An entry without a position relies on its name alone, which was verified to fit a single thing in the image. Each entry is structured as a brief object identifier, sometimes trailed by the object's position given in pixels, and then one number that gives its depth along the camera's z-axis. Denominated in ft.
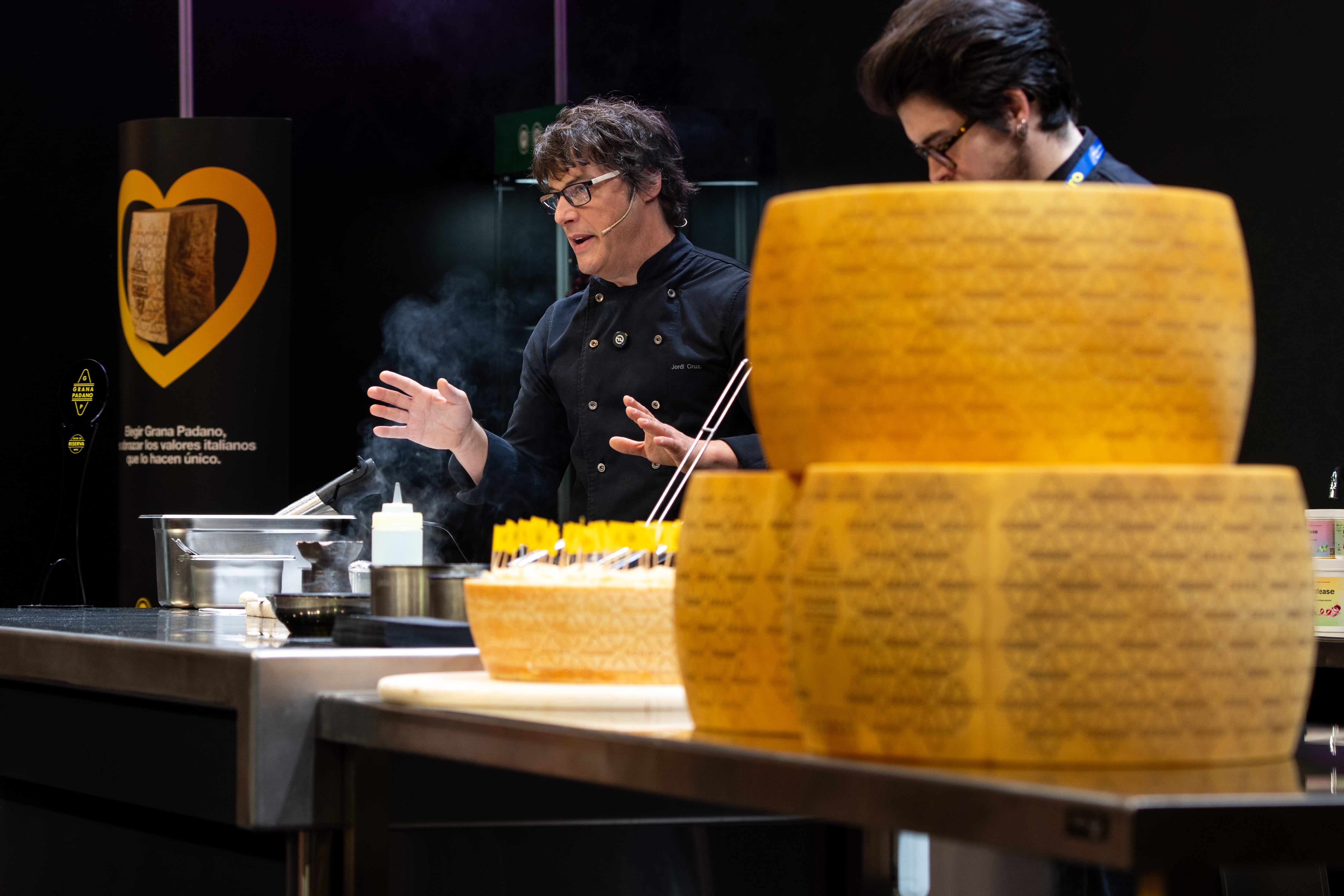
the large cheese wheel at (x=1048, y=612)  10.23
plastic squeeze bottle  14.70
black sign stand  52.25
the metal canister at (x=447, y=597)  13.79
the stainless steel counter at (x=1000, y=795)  9.64
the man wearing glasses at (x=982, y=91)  16.89
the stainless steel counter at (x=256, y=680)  12.36
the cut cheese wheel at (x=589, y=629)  12.00
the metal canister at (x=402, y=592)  13.78
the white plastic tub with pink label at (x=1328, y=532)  23.86
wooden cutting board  11.56
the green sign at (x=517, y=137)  52.66
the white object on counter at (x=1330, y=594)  23.50
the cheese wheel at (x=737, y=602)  10.86
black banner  45.36
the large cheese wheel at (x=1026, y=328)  10.51
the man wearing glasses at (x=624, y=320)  26.45
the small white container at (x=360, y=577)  17.38
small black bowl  14.13
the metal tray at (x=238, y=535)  20.68
